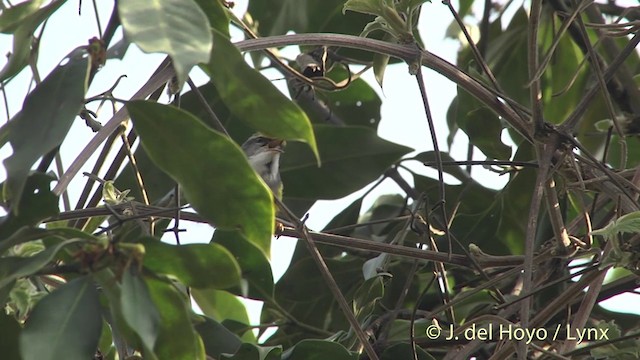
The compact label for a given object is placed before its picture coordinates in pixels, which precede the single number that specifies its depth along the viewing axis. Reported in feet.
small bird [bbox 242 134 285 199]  29.49
